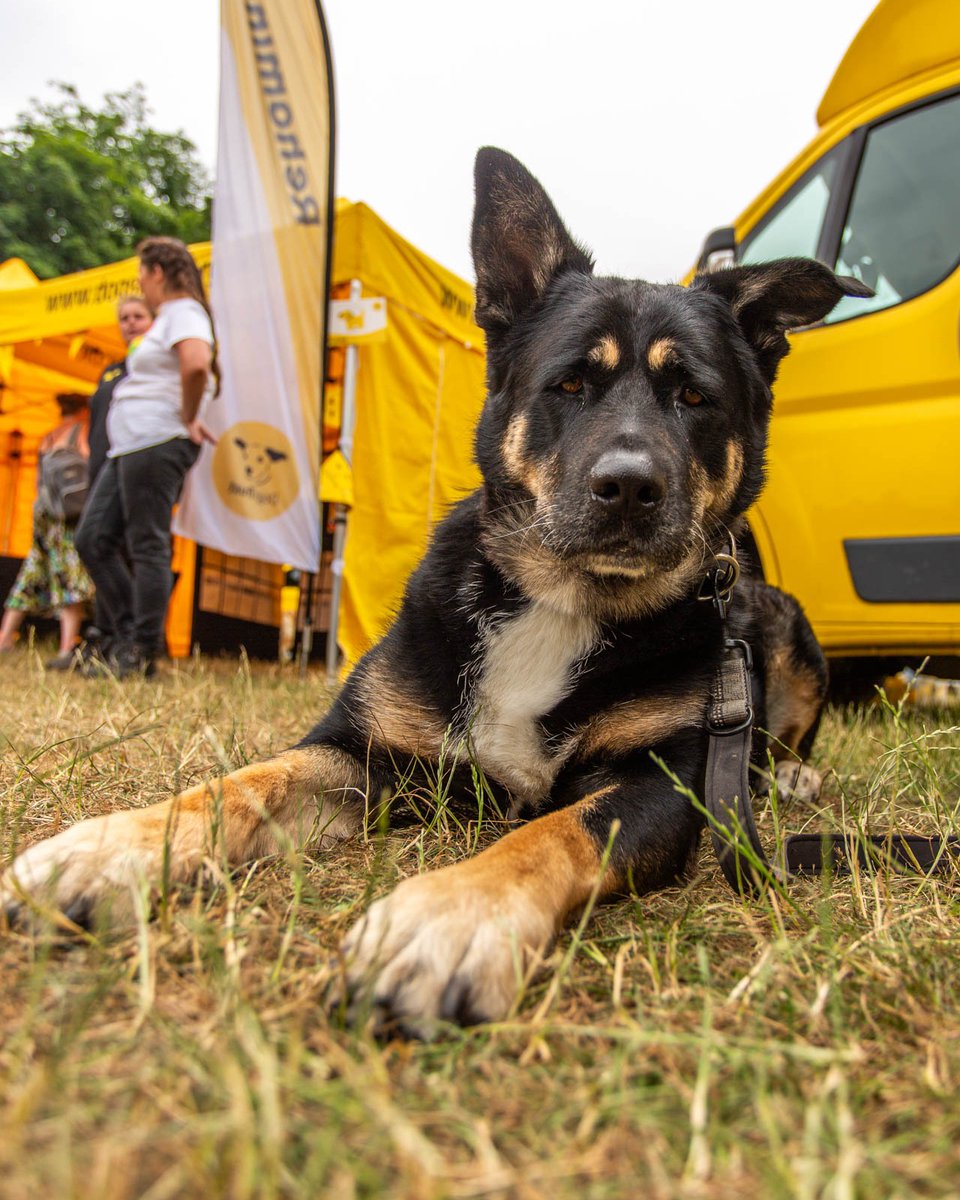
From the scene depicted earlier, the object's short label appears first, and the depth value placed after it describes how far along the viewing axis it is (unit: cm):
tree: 2617
